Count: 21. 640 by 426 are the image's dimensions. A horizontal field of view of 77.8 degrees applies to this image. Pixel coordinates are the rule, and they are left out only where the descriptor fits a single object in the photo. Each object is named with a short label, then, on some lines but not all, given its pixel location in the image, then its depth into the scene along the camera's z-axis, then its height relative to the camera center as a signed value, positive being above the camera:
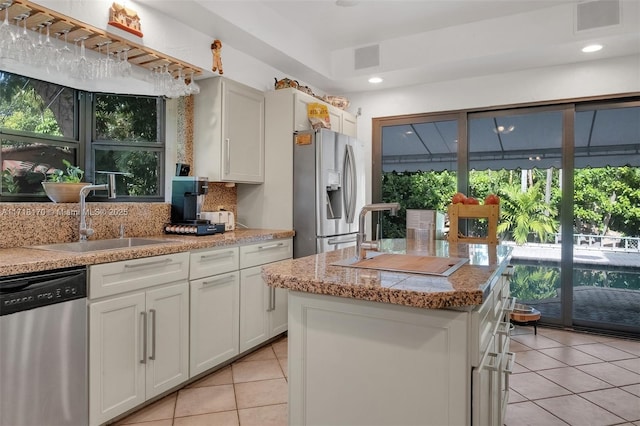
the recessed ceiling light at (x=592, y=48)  3.20 +1.32
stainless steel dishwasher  1.60 -0.62
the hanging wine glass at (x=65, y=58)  2.14 +0.81
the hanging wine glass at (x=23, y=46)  1.92 +0.78
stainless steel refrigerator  3.44 +0.13
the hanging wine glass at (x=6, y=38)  1.84 +0.78
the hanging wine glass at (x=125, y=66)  2.38 +0.83
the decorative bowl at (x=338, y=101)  4.27 +1.15
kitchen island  1.19 -0.46
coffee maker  2.98 +0.02
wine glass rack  2.03 +0.99
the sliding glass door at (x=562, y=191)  3.60 +0.17
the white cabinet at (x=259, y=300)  2.92 -0.73
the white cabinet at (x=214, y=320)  2.50 -0.77
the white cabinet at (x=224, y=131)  3.17 +0.62
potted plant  2.39 +0.11
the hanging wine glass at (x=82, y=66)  2.24 +0.79
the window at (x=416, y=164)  4.23 +0.48
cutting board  1.53 -0.24
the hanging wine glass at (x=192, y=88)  2.75 +0.82
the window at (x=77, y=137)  2.39 +0.46
